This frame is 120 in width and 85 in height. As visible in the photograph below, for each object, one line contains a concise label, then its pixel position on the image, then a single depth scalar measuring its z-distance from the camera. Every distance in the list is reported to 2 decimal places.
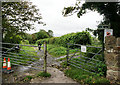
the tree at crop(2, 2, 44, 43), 6.43
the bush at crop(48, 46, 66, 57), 10.40
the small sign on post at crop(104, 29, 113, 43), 4.42
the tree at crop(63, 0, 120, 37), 5.19
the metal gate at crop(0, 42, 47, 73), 4.65
